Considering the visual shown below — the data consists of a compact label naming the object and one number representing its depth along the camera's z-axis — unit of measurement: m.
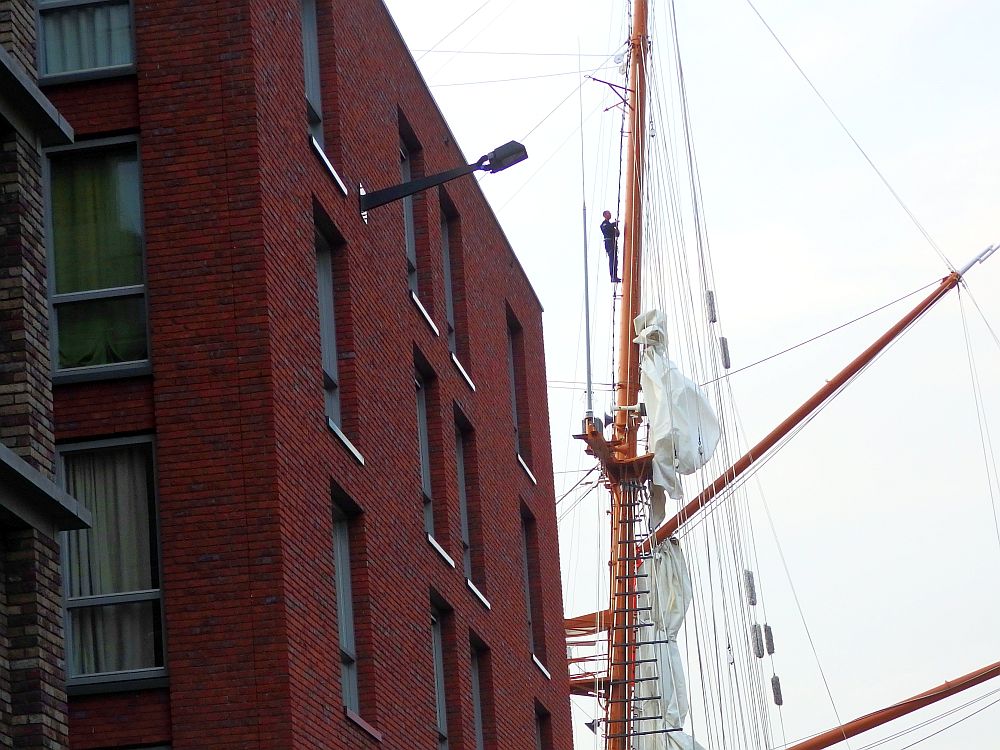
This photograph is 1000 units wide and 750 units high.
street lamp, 23.41
